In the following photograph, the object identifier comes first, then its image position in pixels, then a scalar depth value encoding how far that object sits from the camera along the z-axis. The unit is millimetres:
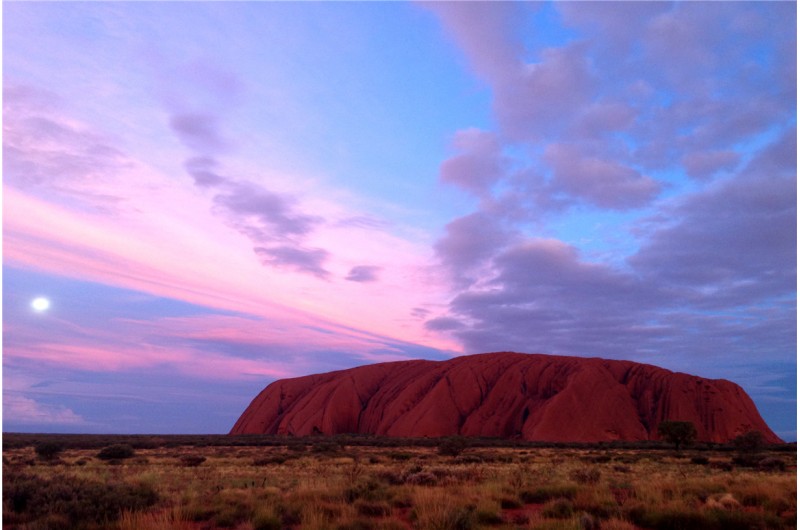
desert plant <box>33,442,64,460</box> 30928
